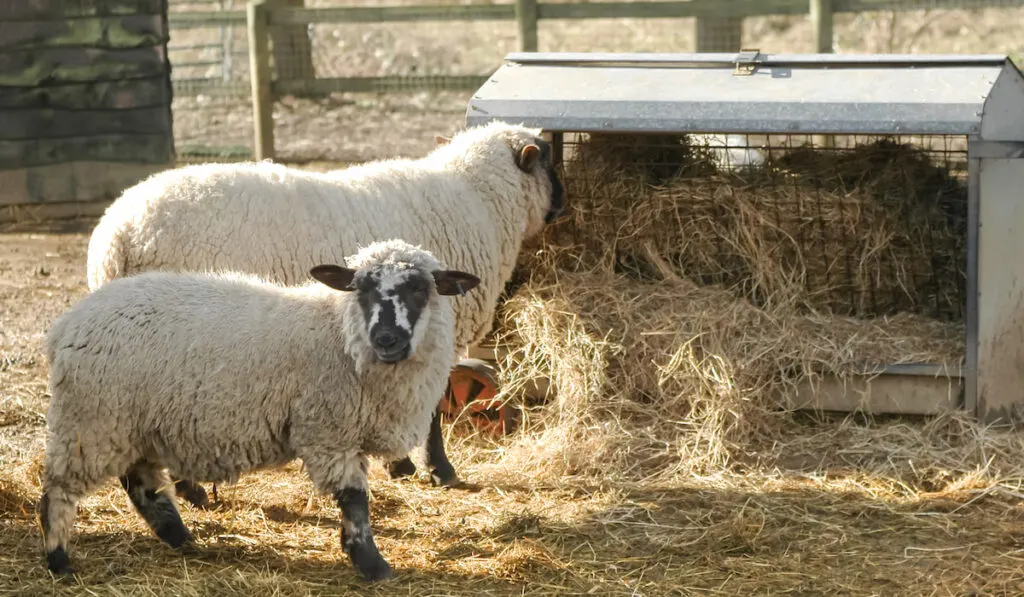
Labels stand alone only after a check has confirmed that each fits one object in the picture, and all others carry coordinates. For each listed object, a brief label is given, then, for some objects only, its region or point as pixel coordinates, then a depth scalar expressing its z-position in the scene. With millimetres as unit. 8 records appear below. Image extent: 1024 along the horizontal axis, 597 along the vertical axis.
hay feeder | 11617
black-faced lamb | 9195
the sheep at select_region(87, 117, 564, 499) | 10992
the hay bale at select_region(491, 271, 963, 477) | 11898
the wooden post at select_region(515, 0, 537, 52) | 22266
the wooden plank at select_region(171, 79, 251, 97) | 26609
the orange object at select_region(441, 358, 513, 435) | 12945
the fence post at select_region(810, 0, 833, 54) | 21094
